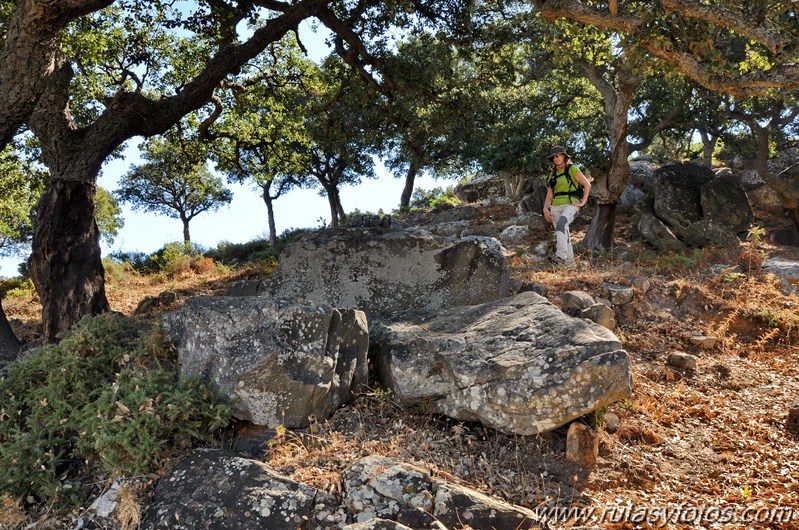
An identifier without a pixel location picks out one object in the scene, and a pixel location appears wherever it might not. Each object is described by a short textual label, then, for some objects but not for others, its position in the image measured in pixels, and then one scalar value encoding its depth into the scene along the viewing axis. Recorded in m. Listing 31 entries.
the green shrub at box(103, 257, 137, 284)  14.14
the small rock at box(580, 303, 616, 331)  7.74
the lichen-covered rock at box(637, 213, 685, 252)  13.32
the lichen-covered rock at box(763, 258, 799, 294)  9.54
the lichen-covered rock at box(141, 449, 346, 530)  4.01
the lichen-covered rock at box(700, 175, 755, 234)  14.23
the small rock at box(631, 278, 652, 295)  9.09
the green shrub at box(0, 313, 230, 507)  4.62
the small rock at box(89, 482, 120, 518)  4.32
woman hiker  10.11
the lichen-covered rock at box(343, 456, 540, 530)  3.93
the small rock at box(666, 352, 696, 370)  7.12
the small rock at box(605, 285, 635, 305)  8.80
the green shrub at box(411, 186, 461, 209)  27.77
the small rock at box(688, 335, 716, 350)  7.79
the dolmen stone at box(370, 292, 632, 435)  4.85
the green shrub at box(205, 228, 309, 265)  17.48
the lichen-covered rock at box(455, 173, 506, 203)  28.33
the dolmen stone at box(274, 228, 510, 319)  7.61
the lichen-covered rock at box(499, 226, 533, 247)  15.33
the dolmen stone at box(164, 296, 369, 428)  4.93
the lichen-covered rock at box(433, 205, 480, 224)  20.59
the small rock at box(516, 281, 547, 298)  8.67
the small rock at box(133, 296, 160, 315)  10.61
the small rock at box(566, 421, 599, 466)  4.87
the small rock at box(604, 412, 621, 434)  5.51
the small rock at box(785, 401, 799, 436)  5.64
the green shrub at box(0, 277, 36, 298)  14.19
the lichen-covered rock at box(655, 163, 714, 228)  14.50
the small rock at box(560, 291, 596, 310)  8.10
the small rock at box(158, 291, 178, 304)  11.06
